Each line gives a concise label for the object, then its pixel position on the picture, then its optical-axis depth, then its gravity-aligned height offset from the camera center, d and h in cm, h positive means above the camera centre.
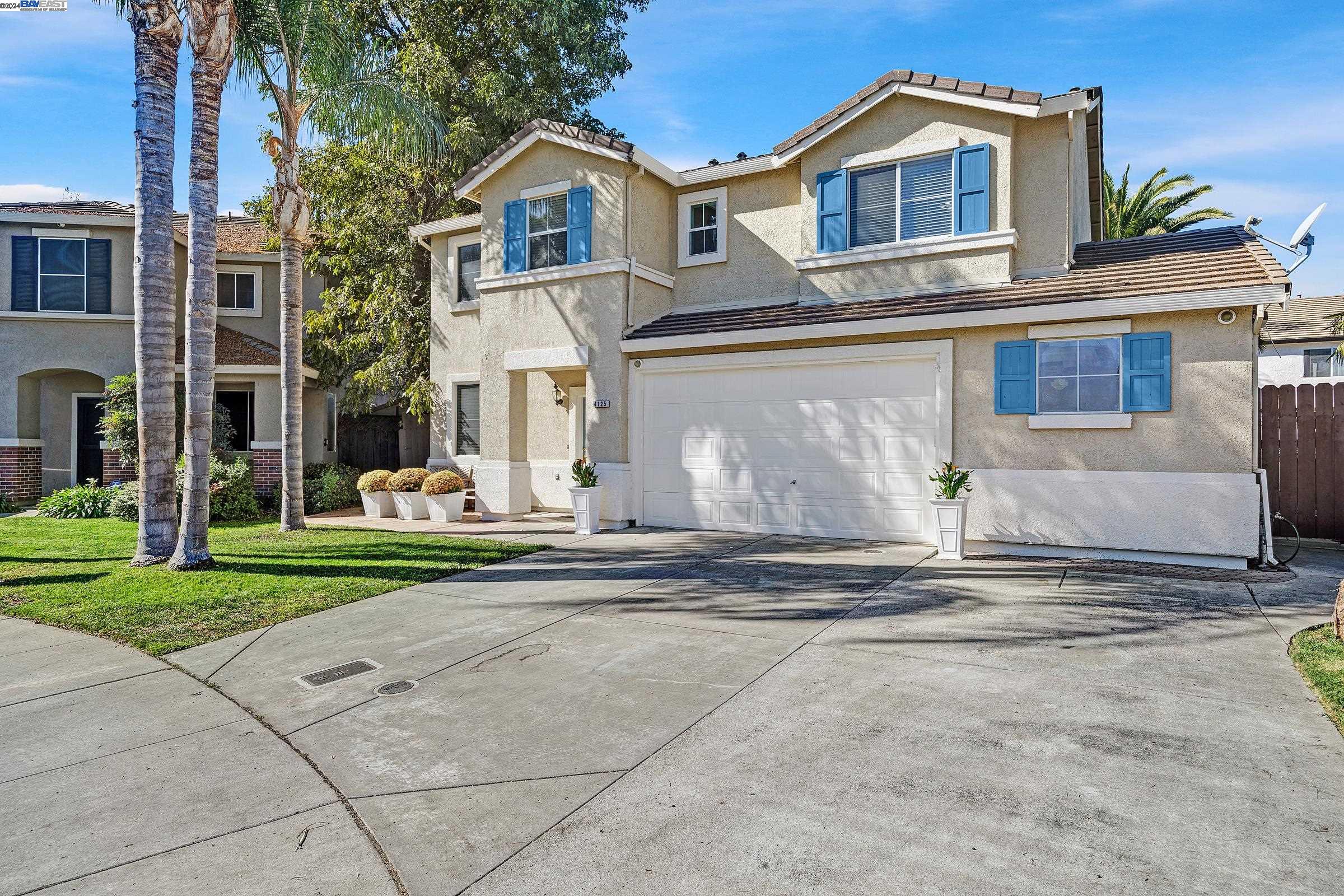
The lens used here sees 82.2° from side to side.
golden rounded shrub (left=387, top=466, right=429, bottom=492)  1480 -61
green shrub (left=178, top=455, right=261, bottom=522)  1516 -91
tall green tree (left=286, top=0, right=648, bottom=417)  1881 +701
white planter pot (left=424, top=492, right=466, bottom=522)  1431 -109
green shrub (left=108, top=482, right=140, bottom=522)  1484 -110
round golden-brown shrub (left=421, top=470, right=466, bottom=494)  1430 -66
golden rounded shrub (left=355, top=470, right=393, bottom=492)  1531 -66
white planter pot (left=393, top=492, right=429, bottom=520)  1471 -110
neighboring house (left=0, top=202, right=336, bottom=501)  1723 +225
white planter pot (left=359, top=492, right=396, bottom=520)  1545 -113
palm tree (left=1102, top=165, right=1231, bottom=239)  2648 +846
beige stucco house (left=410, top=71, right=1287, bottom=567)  946 +164
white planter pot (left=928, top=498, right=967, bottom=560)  988 -102
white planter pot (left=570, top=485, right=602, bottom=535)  1255 -101
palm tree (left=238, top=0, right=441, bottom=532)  1205 +561
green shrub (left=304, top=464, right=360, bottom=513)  1683 -88
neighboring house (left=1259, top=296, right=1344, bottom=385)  2397 +310
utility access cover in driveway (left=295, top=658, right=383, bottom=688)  555 -167
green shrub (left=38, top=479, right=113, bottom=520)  1532 -111
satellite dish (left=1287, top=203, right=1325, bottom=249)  1127 +325
